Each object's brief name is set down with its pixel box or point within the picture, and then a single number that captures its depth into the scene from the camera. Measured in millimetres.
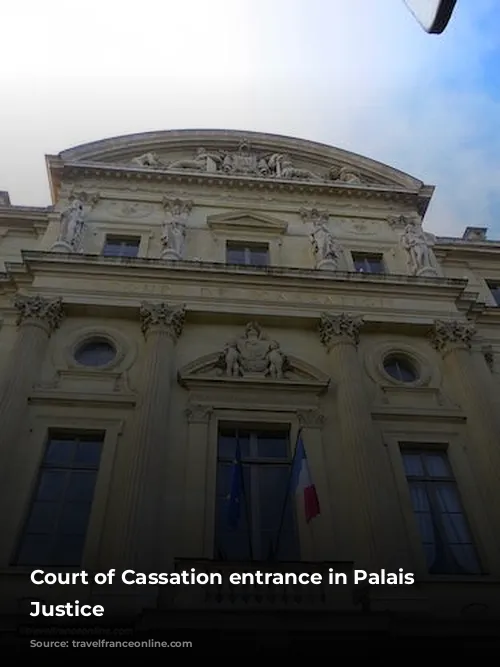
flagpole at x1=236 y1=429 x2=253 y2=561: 12574
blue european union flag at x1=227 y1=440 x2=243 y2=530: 11938
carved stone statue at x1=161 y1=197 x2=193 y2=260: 18862
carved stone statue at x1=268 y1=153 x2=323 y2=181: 23047
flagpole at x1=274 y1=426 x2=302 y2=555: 12273
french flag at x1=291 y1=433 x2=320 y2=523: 11812
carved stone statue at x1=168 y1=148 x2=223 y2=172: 22902
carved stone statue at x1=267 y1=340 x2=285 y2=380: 15836
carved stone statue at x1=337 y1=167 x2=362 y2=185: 23342
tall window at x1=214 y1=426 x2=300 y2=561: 12609
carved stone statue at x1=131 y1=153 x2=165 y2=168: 22594
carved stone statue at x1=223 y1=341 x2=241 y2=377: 15711
